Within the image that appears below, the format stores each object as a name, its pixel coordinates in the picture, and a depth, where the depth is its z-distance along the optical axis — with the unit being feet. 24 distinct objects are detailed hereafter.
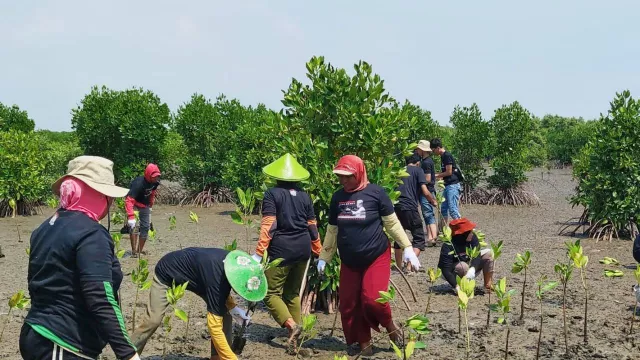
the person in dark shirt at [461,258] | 22.21
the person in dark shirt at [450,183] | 34.09
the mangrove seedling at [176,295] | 13.20
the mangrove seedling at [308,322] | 13.99
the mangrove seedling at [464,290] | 12.55
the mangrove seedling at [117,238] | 16.72
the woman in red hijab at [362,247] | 16.53
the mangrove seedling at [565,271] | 16.57
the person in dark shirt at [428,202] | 33.22
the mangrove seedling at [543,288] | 14.77
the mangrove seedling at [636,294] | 17.89
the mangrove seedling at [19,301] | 12.78
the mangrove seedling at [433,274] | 16.41
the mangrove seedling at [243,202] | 16.63
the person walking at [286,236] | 17.33
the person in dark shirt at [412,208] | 26.66
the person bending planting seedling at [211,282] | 13.62
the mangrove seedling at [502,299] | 13.79
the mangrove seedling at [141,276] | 15.70
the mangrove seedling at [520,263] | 16.43
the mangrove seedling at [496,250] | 17.49
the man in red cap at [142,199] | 28.45
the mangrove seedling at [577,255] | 15.27
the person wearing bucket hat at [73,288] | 8.28
